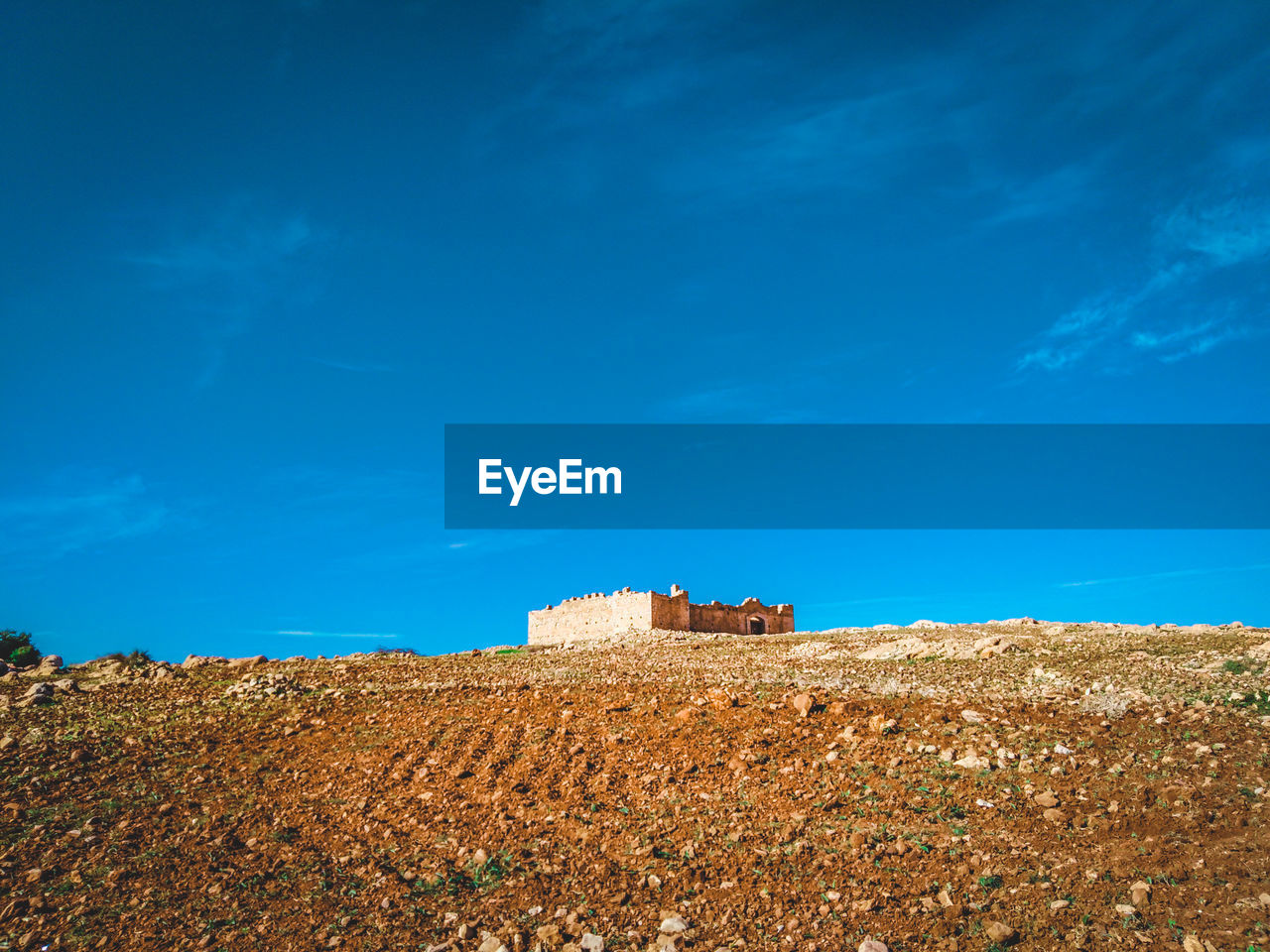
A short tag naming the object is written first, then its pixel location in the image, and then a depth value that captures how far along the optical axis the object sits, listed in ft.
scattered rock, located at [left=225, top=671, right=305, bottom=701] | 50.28
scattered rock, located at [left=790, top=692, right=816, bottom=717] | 36.88
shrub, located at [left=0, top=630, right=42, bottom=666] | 85.76
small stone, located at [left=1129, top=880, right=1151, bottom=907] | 20.15
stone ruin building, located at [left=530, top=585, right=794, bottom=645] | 144.15
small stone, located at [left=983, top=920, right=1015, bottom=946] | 19.21
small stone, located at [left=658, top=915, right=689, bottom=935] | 20.54
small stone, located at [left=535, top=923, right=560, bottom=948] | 20.44
